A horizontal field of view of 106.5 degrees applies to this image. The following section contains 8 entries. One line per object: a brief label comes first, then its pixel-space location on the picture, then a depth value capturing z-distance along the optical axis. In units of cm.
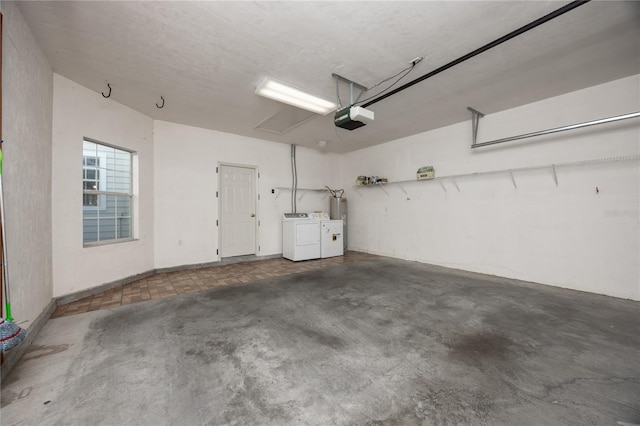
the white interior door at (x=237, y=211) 514
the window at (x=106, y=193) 331
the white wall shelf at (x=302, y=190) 594
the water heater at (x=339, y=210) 657
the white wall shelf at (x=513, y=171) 312
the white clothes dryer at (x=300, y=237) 535
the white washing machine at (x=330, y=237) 573
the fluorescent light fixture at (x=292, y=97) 304
